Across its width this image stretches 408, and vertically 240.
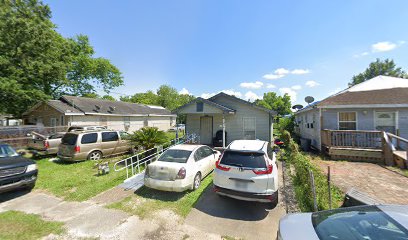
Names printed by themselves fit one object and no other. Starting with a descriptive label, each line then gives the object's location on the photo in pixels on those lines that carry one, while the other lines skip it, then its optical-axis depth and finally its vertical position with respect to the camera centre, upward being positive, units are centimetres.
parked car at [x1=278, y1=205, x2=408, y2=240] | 205 -125
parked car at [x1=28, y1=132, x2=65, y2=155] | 1150 -142
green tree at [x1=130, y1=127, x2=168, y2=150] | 1036 -90
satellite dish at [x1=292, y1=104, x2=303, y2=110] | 2154 +187
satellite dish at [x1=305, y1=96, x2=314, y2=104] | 1778 +228
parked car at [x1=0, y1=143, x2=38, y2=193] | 592 -170
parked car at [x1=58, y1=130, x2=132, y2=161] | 1020 -136
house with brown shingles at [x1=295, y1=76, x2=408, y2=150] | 1112 +81
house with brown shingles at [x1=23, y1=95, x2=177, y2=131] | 1962 +95
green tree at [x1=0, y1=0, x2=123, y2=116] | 1650 +654
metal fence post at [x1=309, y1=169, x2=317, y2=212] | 447 -164
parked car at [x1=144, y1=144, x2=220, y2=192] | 600 -161
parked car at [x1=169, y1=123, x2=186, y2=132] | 3616 -136
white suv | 494 -144
